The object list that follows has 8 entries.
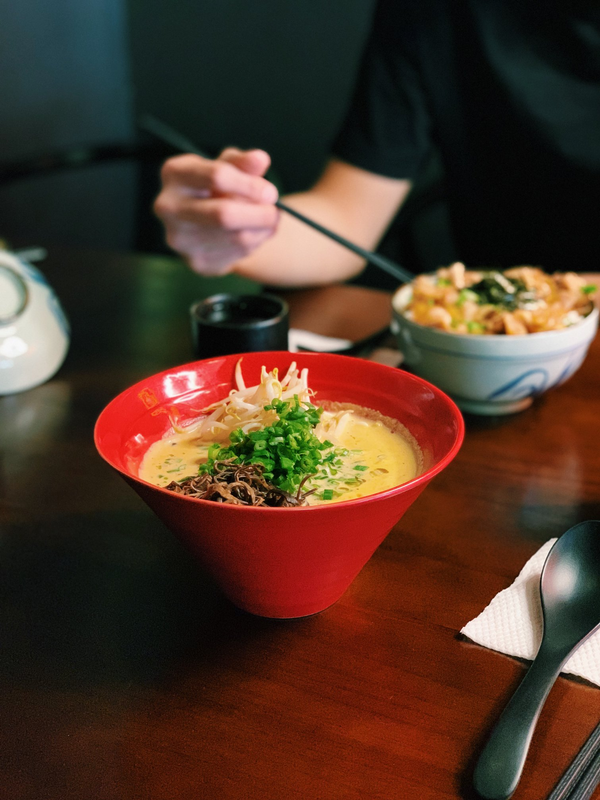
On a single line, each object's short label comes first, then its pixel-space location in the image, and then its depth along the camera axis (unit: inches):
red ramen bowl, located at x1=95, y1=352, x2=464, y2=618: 26.0
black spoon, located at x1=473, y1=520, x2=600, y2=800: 23.4
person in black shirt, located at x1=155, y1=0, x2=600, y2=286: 78.4
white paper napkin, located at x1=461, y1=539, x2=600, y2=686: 28.5
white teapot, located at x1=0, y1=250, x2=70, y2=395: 52.7
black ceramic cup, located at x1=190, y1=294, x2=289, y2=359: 49.1
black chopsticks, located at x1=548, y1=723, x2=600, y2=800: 23.1
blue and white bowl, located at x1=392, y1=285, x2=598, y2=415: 46.1
